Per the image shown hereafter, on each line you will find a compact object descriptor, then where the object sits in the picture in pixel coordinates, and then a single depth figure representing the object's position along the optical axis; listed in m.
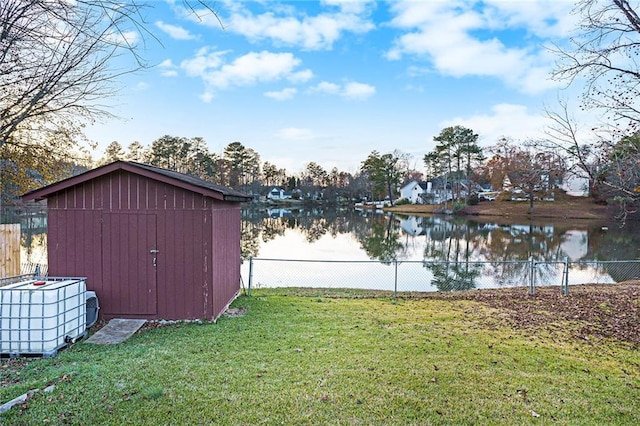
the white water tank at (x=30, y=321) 4.62
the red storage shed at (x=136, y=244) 6.04
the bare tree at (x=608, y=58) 5.21
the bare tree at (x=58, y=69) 3.09
